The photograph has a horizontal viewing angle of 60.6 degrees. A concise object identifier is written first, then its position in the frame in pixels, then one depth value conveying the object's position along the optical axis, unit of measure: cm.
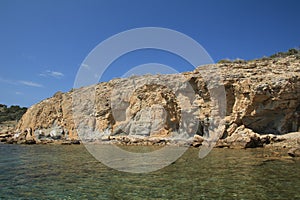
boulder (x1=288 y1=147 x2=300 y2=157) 1557
